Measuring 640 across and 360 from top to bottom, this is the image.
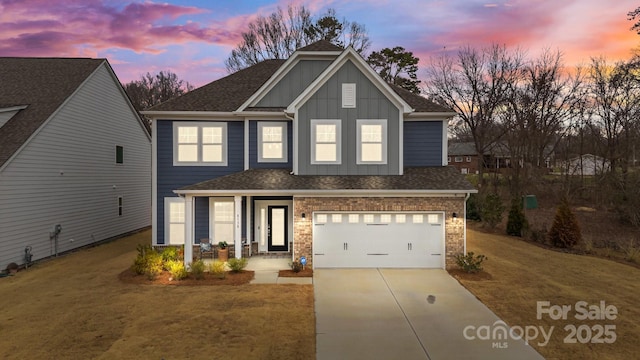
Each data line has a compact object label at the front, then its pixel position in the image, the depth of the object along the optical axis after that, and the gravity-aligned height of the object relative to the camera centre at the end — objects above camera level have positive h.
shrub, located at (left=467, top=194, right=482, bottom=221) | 26.88 -2.61
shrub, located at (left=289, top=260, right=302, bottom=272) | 13.13 -3.30
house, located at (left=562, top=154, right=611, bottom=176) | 34.59 +1.16
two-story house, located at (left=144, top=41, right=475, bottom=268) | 13.68 +0.27
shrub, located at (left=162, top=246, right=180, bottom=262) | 13.99 -3.11
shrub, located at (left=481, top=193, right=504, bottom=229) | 23.22 -2.32
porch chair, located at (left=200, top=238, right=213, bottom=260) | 15.17 -3.02
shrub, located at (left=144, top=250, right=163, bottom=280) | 12.50 -3.19
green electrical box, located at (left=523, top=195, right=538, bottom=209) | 33.38 -2.45
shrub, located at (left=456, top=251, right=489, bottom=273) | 13.00 -3.17
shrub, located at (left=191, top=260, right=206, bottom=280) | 12.49 -3.30
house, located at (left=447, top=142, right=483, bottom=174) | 70.75 +3.60
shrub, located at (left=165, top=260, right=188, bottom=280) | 12.42 -3.30
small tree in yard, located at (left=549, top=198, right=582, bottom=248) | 18.12 -2.73
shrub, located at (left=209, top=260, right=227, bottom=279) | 12.70 -3.36
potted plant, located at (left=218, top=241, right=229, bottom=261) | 14.91 -3.17
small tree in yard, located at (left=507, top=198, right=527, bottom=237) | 21.25 -2.69
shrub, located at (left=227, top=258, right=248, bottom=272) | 13.06 -3.24
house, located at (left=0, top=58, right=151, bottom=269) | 14.49 +0.83
